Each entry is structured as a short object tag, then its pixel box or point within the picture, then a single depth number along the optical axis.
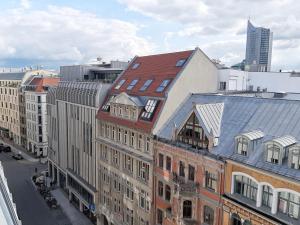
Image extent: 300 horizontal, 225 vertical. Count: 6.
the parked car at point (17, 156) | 95.38
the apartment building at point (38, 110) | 95.38
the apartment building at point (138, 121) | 40.28
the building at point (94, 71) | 61.07
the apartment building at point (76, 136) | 53.94
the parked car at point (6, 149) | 105.50
